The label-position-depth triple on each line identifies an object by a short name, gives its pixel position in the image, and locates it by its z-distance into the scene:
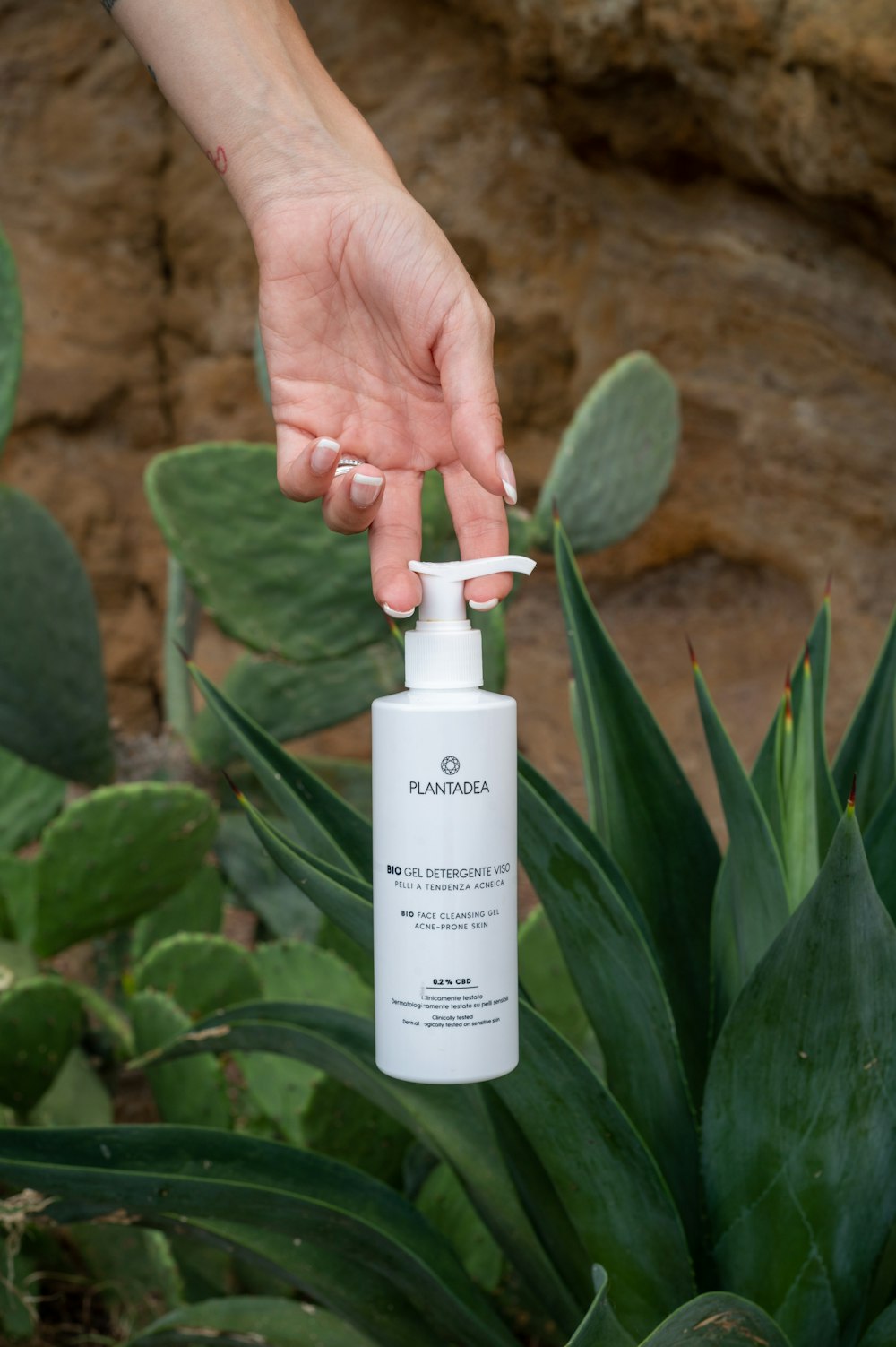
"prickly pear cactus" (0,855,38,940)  1.42
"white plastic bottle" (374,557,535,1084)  0.59
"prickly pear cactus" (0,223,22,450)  1.40
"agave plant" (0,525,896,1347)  0.66
